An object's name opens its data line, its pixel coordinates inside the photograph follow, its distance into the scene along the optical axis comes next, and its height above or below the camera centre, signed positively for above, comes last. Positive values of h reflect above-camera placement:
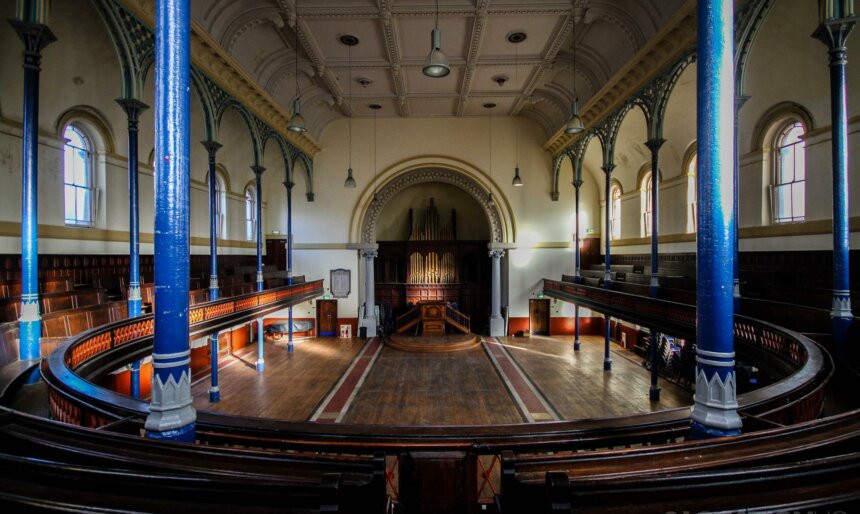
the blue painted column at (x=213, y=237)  10.78 +0.63
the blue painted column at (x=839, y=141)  5.40 +1.59
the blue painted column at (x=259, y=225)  12.88 +1.17
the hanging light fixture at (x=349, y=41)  12.12 +6.63
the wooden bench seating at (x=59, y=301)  6.31 -0.73
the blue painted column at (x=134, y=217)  7.64 +0.86
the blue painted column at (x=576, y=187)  16.06 +2.93
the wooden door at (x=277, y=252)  19.70 +0.40
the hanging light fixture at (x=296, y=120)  9.53 +3.32
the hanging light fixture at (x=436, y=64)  6.79 +3.35
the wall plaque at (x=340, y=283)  18.97 -1.08
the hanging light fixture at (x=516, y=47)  12.06 +6.64
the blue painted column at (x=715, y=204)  3.21 +0.43
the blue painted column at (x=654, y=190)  10.31 +1.78
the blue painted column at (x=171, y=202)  3.07 +0.45
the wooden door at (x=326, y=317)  19.00 -2.67
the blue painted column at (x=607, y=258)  12.98 +0.02
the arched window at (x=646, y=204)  15.61 +2.09
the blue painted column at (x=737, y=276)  7.19 -0.32
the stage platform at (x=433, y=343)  16.30 -3.42
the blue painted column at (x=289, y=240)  16.28 +0.80
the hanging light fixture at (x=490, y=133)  18.39 +5.56
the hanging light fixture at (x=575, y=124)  9.52 +3.17
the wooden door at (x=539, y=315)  18.84 -2.60
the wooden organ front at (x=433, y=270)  20.84 -0.54
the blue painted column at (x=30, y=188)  5.62 +1.06
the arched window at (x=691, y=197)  13.17 +2.00
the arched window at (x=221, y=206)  16.61 +2.26
